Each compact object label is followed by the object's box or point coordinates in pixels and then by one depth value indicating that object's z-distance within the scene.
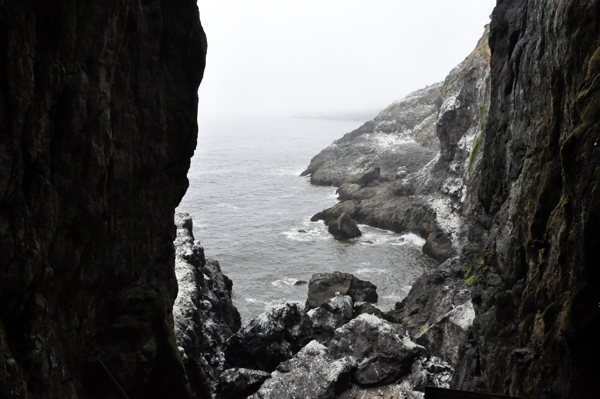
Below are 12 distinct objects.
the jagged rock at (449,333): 21.59
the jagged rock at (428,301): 27.22
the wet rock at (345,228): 50.91
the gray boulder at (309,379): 17.91
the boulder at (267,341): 21.03
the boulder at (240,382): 18.72
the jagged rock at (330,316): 25.11
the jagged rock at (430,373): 18.52
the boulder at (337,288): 34.59
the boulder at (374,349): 19.33
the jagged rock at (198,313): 18.79
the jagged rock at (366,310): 30.31
